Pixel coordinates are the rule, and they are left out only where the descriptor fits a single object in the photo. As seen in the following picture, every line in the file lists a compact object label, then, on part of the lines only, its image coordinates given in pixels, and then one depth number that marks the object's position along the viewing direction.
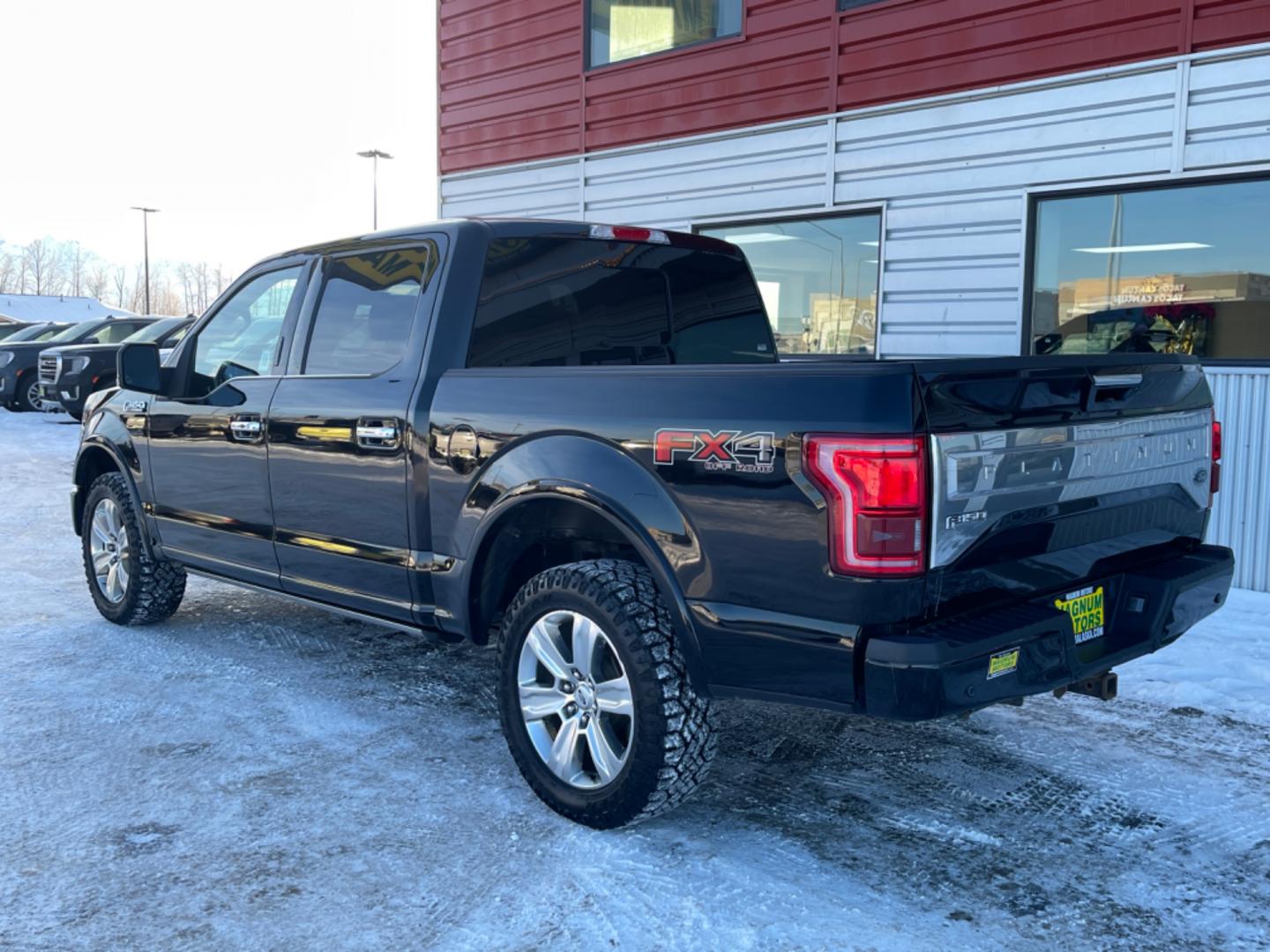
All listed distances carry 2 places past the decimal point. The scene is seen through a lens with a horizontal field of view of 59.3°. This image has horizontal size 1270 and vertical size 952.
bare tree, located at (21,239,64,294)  130.62
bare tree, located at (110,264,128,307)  136.75
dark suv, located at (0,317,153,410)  20.02
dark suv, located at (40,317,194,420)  17.16
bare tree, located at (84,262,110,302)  133.75
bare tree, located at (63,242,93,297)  134.25
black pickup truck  2.79
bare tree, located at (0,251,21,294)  127.69
